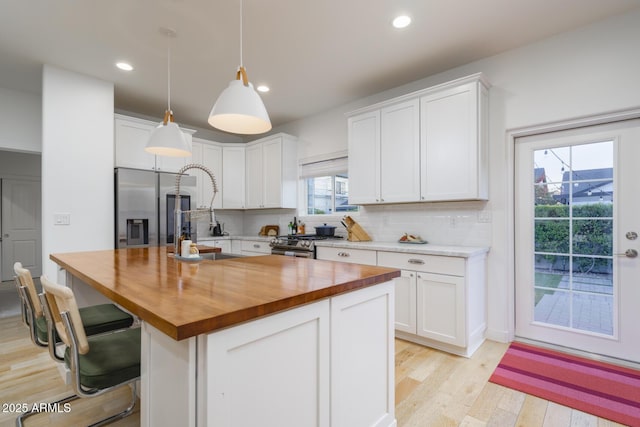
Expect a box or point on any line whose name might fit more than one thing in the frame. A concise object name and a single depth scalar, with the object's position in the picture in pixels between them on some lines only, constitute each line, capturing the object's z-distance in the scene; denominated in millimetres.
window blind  4430
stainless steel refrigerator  3617
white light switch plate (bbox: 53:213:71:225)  3215
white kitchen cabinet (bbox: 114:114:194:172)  3793
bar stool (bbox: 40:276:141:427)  1189
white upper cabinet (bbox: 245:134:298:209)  4770
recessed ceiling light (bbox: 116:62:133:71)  3158
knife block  3807
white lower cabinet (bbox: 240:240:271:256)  4426
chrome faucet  2059
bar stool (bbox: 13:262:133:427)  1529
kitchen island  909
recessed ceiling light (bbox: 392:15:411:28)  2438
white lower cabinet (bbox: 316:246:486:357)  2646
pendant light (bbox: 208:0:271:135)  1615
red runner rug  1930
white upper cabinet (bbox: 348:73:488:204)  2883
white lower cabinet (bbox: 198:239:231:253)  4820
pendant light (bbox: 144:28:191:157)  2355
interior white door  5859
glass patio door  2484
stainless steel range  3736
